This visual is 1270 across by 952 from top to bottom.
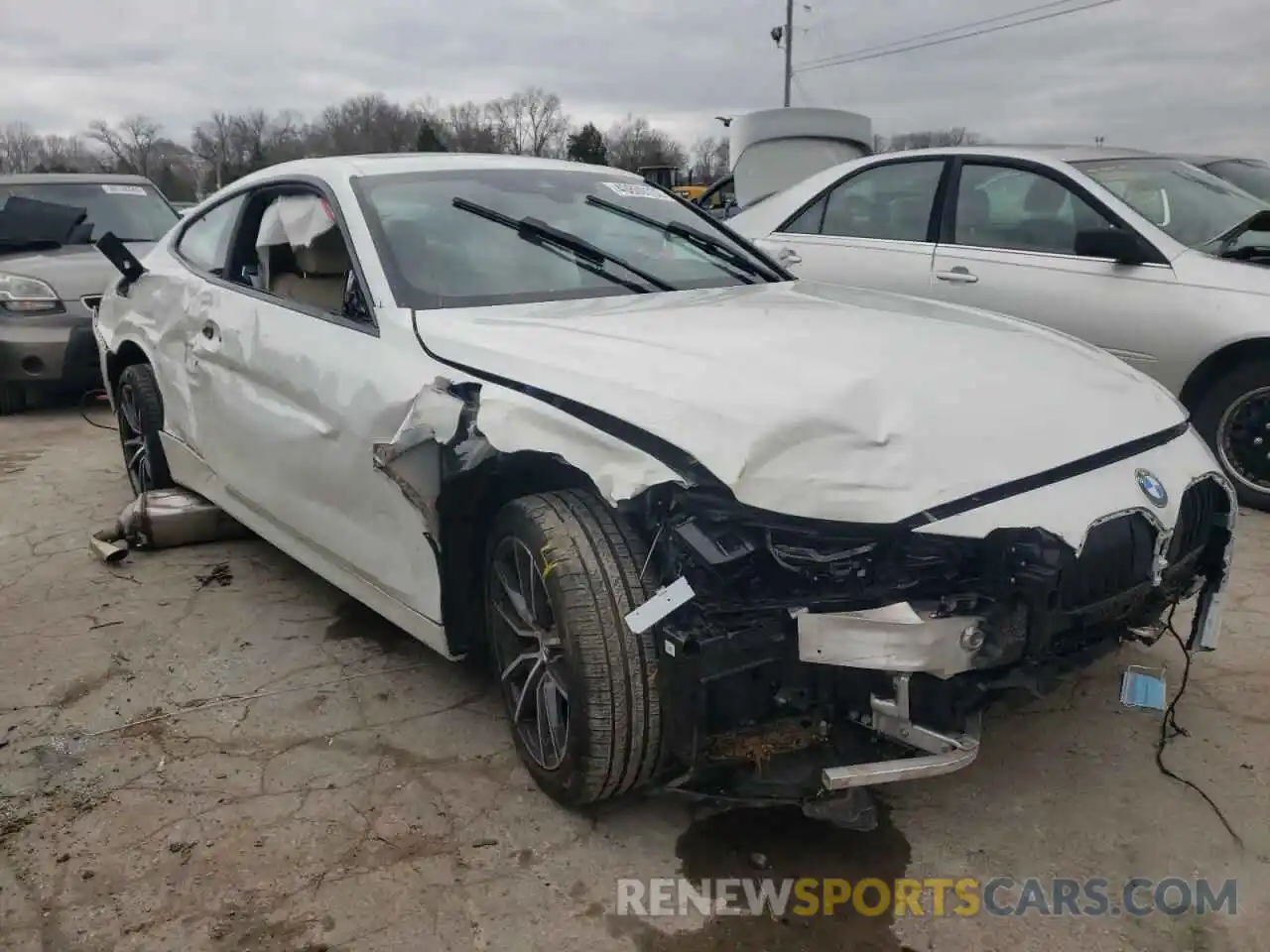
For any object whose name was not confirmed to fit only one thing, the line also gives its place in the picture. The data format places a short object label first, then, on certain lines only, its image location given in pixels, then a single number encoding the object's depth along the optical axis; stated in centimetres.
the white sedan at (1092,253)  437
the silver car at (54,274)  678
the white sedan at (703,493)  200
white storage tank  938
